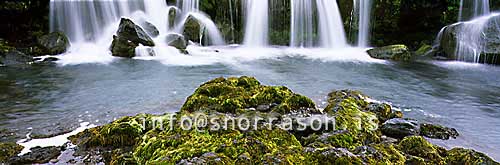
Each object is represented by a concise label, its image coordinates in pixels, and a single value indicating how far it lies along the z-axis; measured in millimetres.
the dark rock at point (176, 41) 15352
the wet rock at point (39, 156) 3701
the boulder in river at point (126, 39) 13922
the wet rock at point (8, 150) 3820
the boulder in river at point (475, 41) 13973
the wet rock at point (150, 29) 16406
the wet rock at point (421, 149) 3582
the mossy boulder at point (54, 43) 14109
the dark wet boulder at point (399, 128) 4637
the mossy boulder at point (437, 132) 4961
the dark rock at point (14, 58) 12099
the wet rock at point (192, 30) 17750
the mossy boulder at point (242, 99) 4383
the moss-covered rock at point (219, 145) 2885
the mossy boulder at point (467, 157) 3477
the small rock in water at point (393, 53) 14875
